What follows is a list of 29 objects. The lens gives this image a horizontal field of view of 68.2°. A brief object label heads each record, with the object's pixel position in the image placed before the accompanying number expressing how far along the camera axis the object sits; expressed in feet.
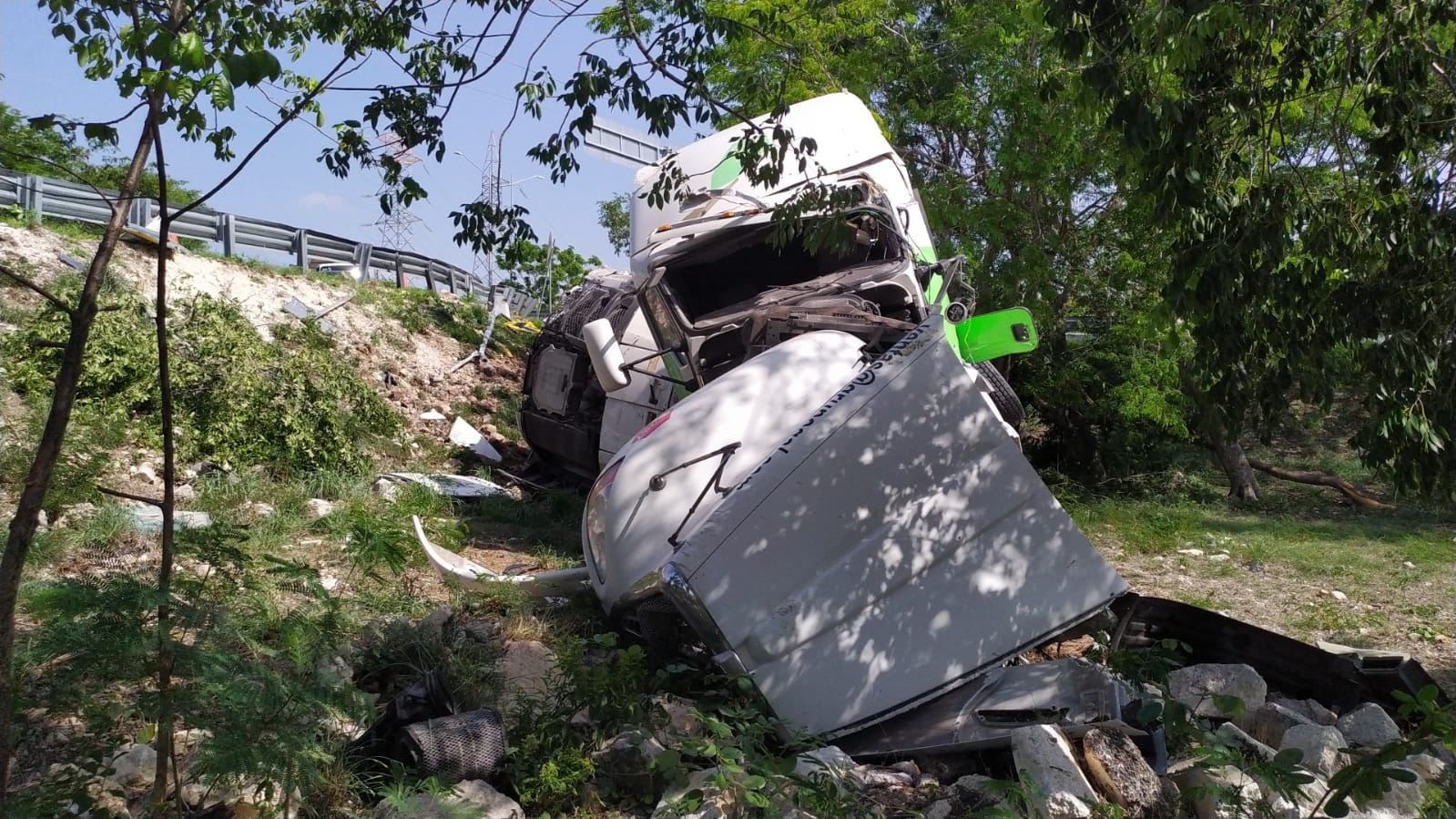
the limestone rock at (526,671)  15.06
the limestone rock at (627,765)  12.98
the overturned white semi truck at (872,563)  13.98
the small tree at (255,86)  8.19
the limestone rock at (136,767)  11.75
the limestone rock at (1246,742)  12.78
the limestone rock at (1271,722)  14.42
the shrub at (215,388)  26.61
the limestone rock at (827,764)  12.24
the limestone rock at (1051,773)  11.57
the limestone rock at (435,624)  16.46
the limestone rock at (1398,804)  11.87
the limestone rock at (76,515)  20.04
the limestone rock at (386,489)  26.75
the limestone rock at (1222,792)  11.59
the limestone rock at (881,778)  13.43
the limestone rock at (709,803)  11.47
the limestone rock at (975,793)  12.35
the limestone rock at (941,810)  12.32
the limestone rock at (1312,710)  15.51
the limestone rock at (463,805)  10.94
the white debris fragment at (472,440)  35.37
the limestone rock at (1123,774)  12.32
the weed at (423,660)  14.97
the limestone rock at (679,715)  13.88
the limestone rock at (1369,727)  14.26
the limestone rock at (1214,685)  15.39
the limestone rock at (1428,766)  12.71
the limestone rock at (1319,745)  12.66
